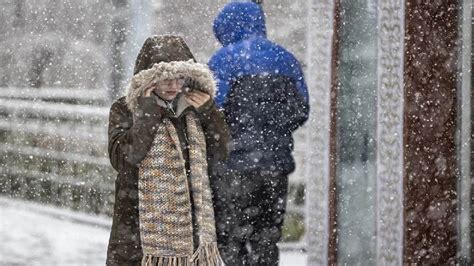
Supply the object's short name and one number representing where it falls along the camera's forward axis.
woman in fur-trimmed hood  6.65
